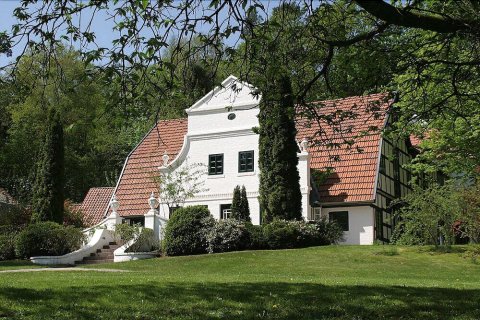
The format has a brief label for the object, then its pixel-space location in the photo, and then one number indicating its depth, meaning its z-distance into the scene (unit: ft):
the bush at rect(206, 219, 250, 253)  86.17
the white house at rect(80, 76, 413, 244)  98.84
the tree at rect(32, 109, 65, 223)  101.45
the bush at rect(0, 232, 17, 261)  93.76
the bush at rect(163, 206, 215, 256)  87.76
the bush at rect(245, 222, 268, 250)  86.79
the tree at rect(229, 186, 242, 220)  94.14
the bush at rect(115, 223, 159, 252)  94.43
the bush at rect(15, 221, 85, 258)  90.84
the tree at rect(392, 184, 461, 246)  77.87
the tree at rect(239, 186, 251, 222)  94.48
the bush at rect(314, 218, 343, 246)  88.94
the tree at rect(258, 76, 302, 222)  91.25
